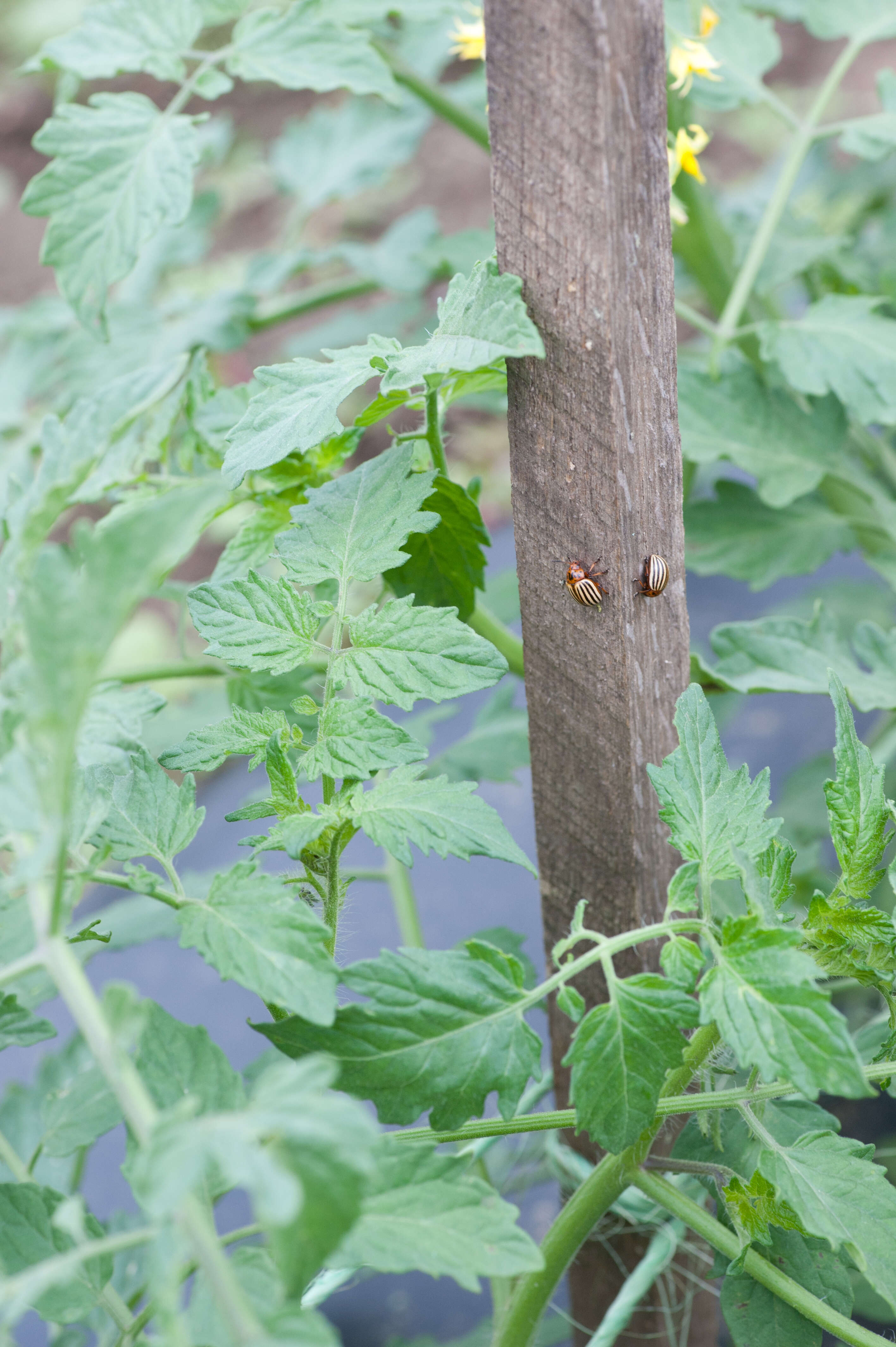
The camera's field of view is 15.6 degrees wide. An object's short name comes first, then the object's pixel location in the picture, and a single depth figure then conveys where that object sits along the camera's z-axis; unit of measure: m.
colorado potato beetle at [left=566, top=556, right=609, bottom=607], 0.68
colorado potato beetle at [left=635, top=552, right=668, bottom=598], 0.68
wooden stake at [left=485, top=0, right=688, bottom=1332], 0.64
